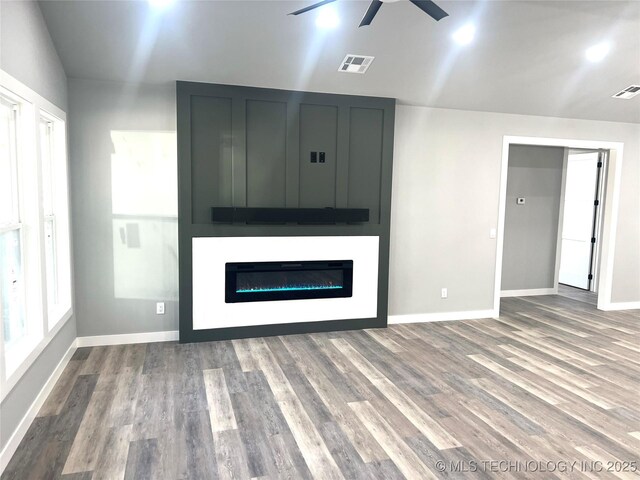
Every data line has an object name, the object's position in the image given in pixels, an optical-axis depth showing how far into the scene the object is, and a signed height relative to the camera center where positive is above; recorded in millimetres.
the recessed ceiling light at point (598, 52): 4270 +1464
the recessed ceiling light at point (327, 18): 3475 +1422
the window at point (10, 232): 2840 -277
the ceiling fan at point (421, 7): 2672 +1166
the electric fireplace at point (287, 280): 4703 -926
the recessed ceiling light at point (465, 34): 3814 +1439
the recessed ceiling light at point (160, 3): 3299 +1399
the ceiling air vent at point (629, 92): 5173 +1297
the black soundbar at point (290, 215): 4488 -206
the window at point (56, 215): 3863 -218
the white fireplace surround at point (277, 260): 4590 -891
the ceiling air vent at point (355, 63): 4141 +1261
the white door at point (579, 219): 7488 -300
